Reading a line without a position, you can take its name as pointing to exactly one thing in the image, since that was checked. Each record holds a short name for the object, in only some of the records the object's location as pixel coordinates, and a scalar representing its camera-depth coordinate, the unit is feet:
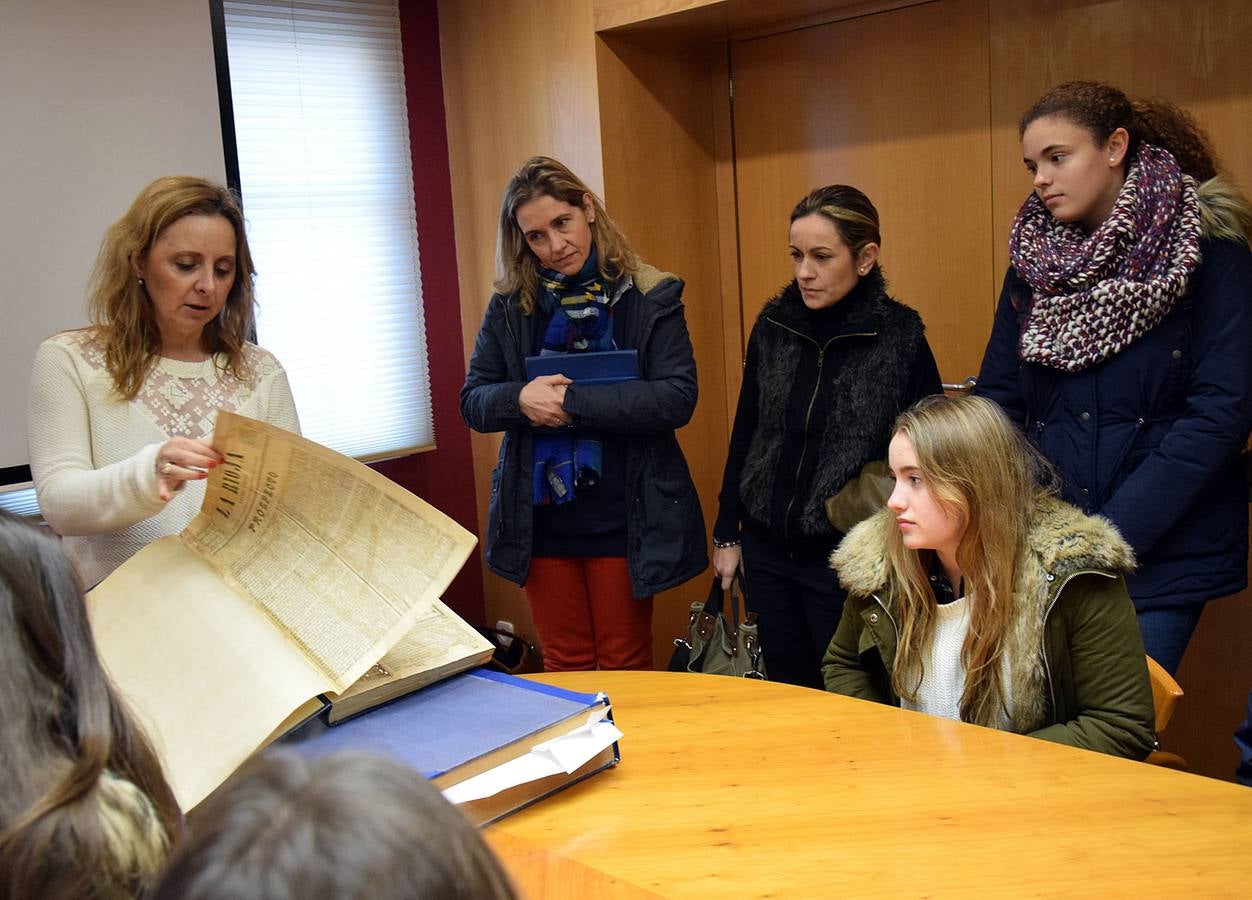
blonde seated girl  5.84
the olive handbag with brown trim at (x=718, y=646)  8.57
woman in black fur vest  8.43
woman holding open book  6.37
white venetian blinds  12.10
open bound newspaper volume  4.32
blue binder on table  4.37
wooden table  3.83
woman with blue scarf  8.89
